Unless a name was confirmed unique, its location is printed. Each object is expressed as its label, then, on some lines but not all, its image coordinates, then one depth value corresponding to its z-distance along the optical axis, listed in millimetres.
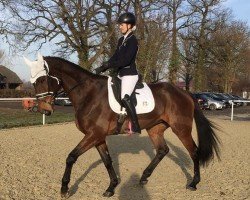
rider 5859
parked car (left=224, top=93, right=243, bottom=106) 40869
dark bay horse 5754
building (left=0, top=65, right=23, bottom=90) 64062
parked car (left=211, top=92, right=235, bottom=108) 37062
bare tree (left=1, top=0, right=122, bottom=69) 32438
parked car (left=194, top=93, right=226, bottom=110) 34844
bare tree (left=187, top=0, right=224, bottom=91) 45406
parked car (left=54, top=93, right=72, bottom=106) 35828
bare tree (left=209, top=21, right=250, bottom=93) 48088
